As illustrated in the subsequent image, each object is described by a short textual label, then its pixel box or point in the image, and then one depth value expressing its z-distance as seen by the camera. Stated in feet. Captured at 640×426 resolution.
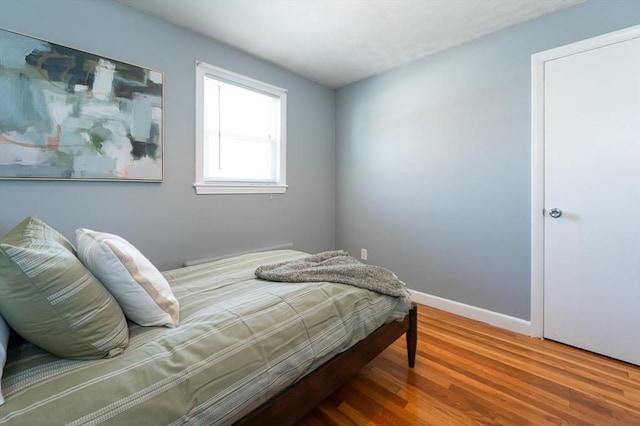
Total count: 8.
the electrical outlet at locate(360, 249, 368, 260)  11.17
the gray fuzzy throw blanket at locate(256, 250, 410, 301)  5.37
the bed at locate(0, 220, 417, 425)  2.52
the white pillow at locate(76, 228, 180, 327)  3.60
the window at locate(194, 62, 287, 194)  8.10
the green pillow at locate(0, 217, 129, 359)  2.64
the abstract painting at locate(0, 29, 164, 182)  5.36
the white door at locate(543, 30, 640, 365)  6.07
